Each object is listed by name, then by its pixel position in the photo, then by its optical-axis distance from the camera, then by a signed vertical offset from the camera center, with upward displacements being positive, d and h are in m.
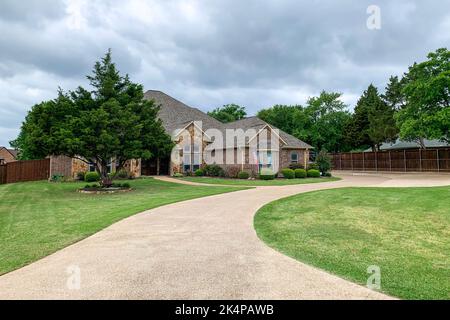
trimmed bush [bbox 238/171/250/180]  24.47 -0.38
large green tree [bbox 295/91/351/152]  44.47 +8.28
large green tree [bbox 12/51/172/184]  14.88 +2.64
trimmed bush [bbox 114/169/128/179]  25.55 -0.38
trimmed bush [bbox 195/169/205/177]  27.92 -0.23
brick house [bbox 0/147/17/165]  55.75 +3.12
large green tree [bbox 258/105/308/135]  43.62 +8.08
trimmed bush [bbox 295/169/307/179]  25.08 -0.30
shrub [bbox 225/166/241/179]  25.61 -0.03
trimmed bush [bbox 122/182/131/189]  17.70 -0.96
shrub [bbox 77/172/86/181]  24.80 -0.46
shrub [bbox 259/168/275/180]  23.89 -0.29
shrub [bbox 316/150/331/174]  26.33 +0.75
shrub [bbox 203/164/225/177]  26.70 -0.03
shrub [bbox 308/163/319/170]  26.66 +0.43
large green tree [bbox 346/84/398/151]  35.34 +6.39
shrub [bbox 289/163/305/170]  26.78 +0.43
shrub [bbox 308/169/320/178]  25.36 -0.22
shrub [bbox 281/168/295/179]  24.72 -0.21
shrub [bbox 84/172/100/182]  22.67 -0.50
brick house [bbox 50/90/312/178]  25.67 +1.83
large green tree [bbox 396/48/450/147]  22.75 +6.11
